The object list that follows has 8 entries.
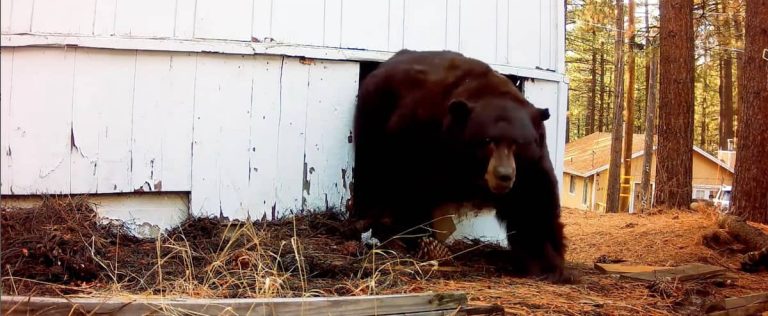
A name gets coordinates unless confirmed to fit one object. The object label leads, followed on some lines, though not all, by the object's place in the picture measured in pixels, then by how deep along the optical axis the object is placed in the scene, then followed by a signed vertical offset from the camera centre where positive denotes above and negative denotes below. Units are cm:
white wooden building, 409 +45
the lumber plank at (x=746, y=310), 367 -57
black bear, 408 +19
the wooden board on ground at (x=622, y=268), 461 -47
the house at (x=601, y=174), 3331 +84
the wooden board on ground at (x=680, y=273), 434 -46
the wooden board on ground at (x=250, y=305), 258 -45
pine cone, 438 -38
